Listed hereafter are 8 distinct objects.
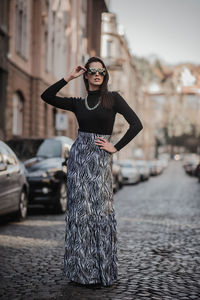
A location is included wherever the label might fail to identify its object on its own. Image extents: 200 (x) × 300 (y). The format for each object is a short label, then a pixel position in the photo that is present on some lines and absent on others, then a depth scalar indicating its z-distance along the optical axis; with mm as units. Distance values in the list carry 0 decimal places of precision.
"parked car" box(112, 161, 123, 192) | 23250
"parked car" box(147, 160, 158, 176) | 54156
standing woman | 4980
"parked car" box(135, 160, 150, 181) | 39216
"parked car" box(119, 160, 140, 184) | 32438
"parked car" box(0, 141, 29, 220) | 9683
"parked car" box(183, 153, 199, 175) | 51844
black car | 12398
